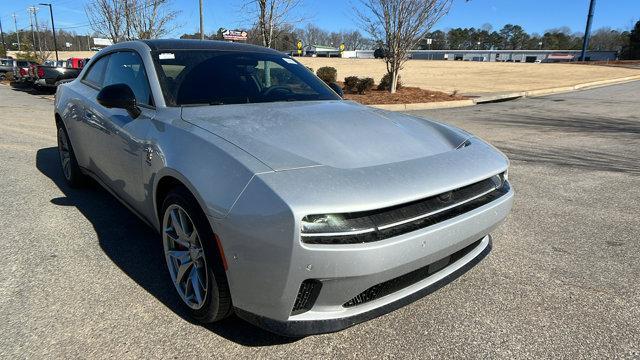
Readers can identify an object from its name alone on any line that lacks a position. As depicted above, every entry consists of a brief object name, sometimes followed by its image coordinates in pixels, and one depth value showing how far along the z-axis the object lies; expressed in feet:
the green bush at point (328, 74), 58.54
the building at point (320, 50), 403.79
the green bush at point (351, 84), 52.54
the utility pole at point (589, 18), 150.30
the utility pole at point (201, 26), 68.05
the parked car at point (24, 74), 64.08
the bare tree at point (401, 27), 46.34
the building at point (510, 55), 301.84
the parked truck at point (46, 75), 57.74
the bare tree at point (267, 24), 44.39
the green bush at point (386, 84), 52.80
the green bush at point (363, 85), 51.21
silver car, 6.16
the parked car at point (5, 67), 100.92
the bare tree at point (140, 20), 60.85
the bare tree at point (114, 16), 61.26
